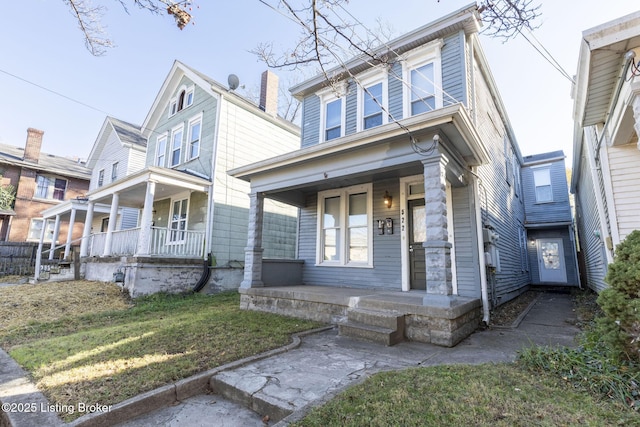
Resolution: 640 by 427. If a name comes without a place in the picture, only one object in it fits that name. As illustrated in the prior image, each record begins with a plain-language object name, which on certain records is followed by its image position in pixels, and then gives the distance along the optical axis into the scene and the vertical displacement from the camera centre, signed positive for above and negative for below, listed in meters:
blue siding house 4.65 +1.50
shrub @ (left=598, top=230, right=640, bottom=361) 2.59 -0.29
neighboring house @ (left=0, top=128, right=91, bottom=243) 17.00 +4.26
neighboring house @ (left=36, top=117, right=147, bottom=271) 14.10 +4.85
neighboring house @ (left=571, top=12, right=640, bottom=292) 3.22 +2.05
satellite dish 11.51 +6.67
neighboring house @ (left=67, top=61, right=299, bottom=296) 9.08 +2.33
